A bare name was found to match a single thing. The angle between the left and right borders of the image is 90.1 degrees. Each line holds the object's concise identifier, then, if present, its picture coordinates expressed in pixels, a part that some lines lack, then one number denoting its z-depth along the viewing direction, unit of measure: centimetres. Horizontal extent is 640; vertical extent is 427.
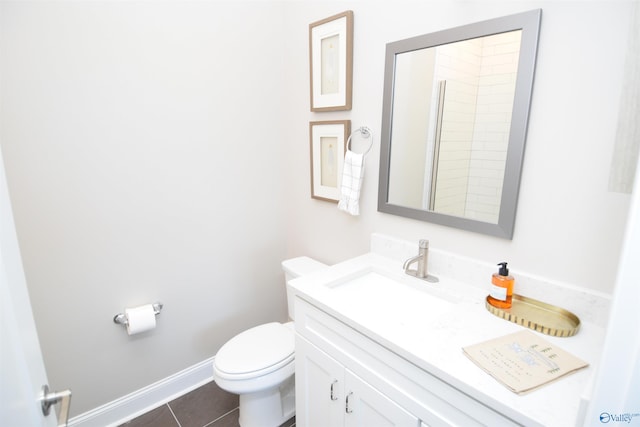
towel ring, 157
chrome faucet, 134
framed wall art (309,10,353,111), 156
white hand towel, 158
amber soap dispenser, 109
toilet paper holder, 159
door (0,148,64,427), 52
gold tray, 98
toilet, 147
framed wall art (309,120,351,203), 170
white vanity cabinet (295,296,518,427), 84
